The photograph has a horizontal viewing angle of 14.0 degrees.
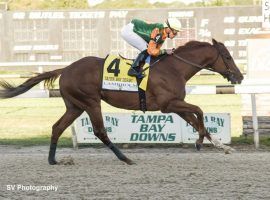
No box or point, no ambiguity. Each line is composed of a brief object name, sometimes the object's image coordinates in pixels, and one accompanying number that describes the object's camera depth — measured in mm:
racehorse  13527
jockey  13683
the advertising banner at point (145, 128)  15718
